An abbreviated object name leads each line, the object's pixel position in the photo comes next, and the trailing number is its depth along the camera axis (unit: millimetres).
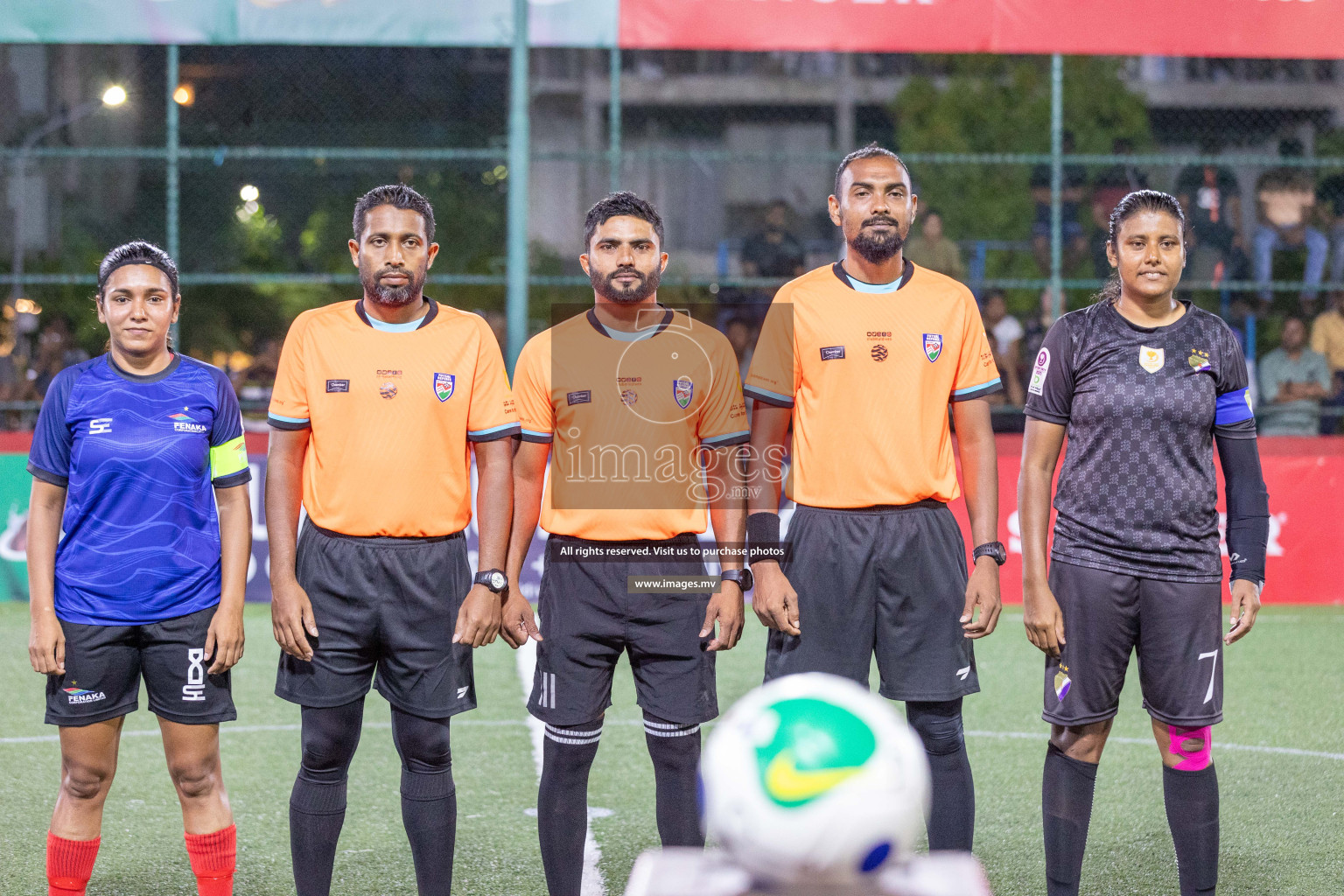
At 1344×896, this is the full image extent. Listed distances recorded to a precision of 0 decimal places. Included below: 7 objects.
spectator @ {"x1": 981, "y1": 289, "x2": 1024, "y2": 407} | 13086
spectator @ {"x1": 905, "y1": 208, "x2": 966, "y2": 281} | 13258
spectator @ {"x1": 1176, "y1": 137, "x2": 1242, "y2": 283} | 13758
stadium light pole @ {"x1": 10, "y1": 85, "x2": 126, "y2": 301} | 19852
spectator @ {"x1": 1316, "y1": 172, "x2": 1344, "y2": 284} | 14977
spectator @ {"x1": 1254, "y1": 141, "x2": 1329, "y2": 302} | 14688
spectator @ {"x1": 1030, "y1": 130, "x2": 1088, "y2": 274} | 16250
